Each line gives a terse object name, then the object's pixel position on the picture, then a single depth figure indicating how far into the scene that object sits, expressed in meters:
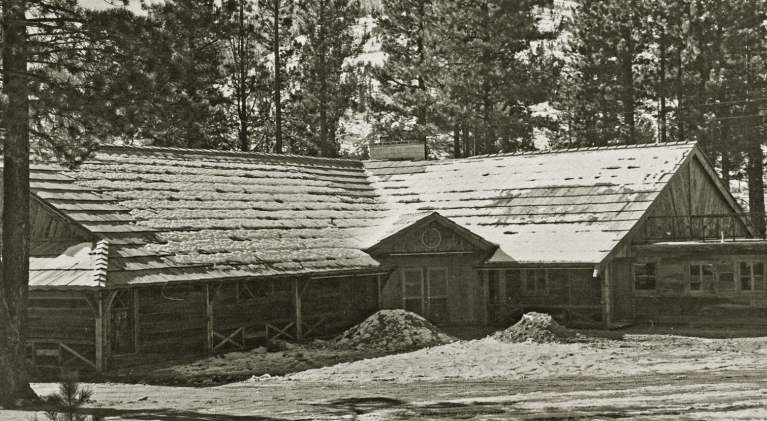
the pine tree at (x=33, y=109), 15.22
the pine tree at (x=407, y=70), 47.59
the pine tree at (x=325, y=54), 47.50
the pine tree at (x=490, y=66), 46.44
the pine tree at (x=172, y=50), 16.05
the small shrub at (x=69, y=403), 9.80
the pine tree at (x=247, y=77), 45.47
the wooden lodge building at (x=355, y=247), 22.19
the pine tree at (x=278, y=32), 46.25
